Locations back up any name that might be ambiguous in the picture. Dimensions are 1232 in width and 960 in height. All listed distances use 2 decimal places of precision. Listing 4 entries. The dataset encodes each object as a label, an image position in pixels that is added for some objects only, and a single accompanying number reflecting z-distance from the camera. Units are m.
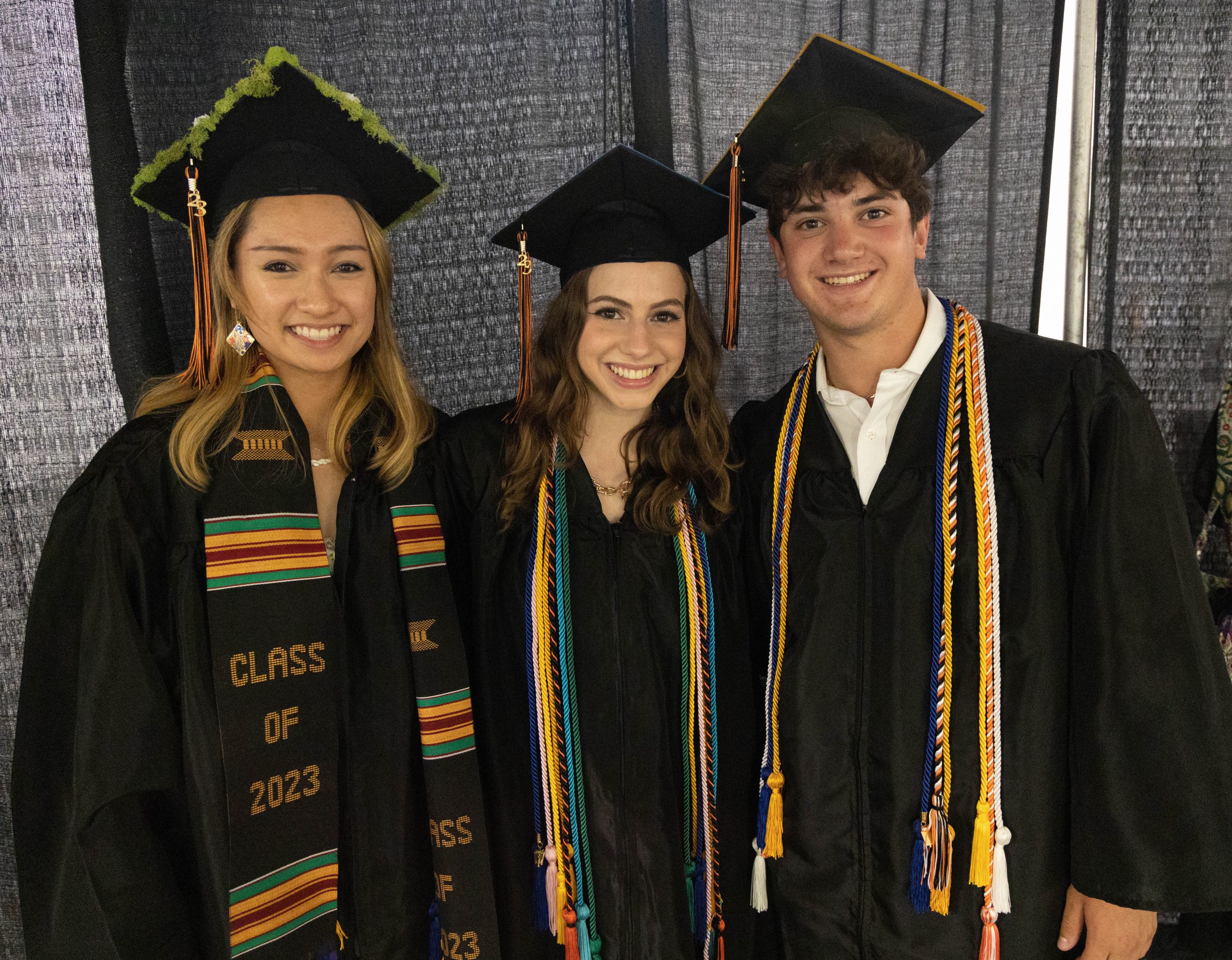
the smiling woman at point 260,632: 1.43
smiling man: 1.46
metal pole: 2.20
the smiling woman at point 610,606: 1.66
